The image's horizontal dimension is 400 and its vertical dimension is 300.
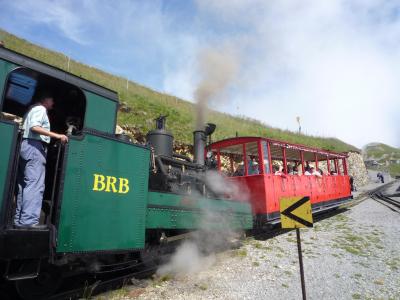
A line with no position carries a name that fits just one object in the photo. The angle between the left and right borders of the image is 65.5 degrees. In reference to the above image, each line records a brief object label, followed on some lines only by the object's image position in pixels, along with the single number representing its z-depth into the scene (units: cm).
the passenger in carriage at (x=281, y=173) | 840
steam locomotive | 302
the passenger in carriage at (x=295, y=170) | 951
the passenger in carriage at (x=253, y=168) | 835
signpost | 402
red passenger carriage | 774
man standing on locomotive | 313
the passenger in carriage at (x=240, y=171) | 868
